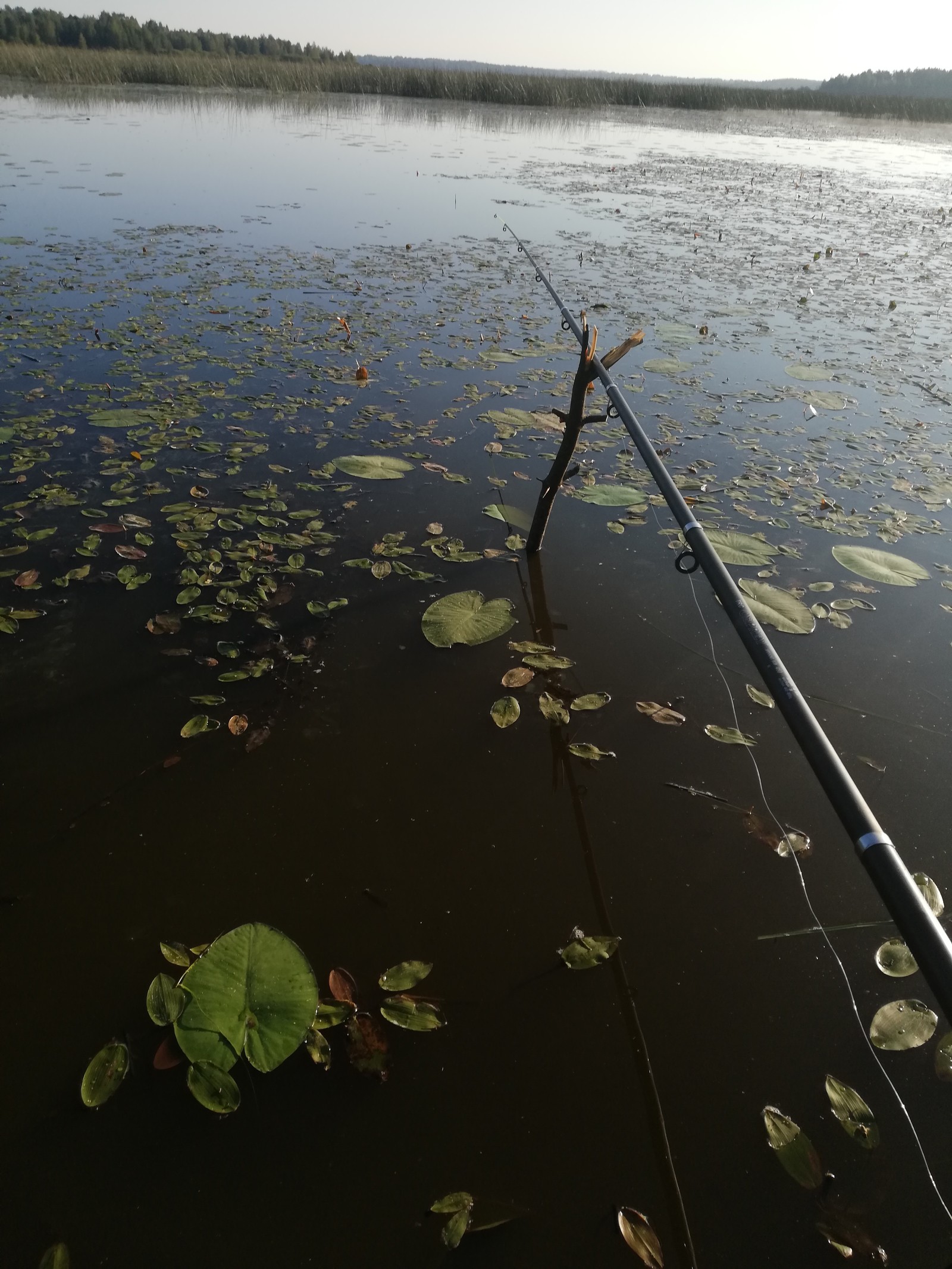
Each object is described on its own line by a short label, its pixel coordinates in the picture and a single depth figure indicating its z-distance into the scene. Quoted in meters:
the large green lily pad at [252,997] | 1.46
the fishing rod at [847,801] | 0.88
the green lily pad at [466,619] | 2.65
